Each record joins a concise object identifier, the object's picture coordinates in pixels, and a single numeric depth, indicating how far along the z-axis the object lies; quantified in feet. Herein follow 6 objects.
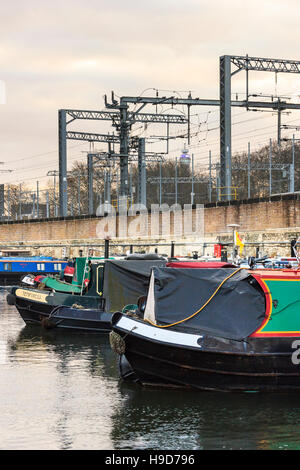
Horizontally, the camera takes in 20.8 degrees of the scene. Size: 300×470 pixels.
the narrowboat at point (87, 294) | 68.69
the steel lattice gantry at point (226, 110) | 136.36
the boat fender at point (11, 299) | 87.47
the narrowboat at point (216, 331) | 45.85
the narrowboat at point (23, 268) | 148.05
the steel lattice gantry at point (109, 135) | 160.97
